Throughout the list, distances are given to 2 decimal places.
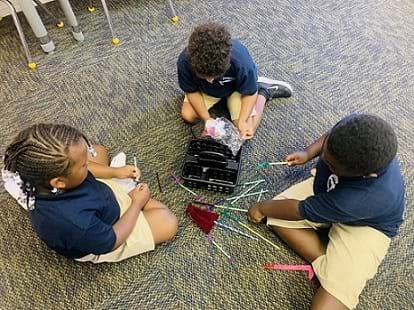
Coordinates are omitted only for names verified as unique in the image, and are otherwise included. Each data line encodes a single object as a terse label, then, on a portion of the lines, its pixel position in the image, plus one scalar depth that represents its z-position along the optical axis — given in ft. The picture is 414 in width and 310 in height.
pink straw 4.00
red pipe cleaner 4.26
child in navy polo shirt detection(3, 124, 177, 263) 2.95
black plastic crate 4.31
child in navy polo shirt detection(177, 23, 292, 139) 3.83
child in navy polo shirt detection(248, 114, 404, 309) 3.03
